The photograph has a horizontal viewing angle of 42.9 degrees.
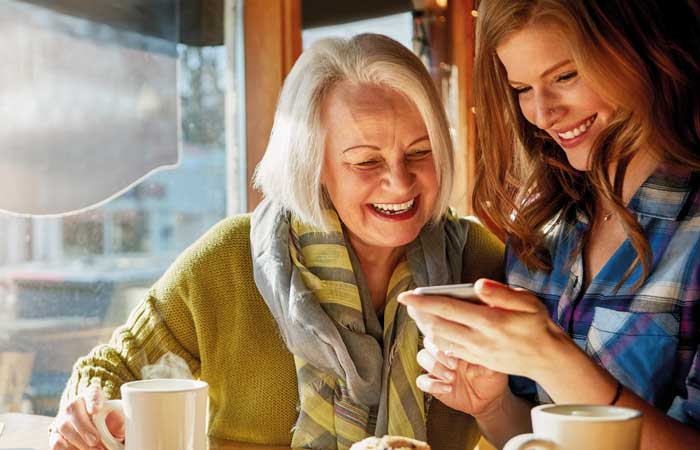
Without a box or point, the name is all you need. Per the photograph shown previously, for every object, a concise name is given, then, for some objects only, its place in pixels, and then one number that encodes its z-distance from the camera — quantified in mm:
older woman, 1754
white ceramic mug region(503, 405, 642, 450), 857
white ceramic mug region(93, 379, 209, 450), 1100
